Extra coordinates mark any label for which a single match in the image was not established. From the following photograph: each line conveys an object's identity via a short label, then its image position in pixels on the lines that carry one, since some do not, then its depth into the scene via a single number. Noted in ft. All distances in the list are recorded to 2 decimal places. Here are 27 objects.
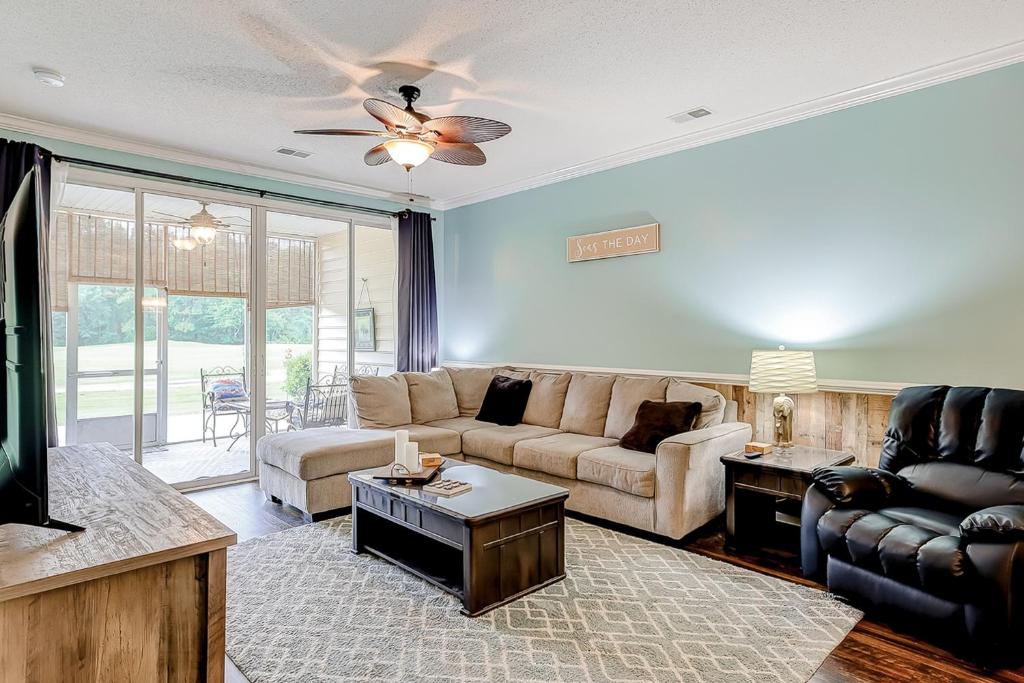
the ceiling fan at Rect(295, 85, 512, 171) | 9.59
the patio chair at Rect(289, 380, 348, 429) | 17.76
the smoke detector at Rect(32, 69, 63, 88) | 10.42
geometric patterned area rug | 7.18
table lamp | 11.03
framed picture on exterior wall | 19.26
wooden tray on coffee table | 10.02
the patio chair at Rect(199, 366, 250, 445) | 16.11
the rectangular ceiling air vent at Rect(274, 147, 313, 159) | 15.08
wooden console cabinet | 3.48
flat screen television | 3.61
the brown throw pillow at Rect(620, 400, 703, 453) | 12.37
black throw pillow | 16.02
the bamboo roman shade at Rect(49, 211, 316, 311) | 13.87
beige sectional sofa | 11.27
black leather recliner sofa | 6.95
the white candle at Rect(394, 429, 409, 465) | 10.47
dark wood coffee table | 8.56
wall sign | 14.88
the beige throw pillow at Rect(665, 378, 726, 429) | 12.81
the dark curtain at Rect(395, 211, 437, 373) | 19.56
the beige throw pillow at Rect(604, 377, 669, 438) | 13.84
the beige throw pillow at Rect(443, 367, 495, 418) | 17.66
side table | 10.32
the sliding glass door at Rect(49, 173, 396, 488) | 14.12
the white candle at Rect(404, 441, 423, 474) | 10.36
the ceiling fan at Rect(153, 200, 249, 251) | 15.60
